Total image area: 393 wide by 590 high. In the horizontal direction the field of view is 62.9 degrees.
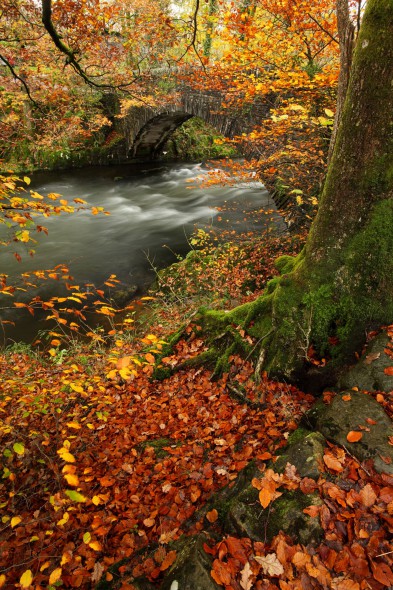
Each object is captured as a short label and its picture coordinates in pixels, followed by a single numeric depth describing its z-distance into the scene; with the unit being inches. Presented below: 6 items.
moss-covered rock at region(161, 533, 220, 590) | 78.0
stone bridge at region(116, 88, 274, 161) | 428.1
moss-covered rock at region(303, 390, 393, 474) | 90.7
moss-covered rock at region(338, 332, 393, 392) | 110.5
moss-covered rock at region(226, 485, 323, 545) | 82.4
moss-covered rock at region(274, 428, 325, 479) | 92.7
